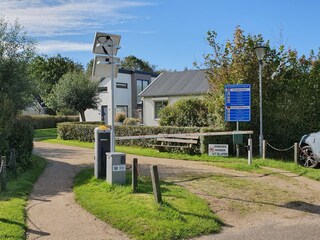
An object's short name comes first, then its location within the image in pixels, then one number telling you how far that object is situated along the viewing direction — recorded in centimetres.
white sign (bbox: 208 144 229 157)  1530
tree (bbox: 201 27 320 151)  1530
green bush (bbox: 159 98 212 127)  1968
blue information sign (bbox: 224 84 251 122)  1461
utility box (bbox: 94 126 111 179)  1011
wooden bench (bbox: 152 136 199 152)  1658
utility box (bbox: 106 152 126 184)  914
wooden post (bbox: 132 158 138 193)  848
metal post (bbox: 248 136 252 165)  1298
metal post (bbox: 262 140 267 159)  1427
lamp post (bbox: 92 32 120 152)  993
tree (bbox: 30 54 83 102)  6378
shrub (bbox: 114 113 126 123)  4022
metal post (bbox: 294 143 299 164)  1296
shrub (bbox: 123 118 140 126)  3544
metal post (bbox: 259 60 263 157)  1425
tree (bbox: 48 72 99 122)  3600
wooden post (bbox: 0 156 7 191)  923
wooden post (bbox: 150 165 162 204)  736
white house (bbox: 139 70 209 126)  3228
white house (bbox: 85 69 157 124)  4281
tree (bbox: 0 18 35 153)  1448
